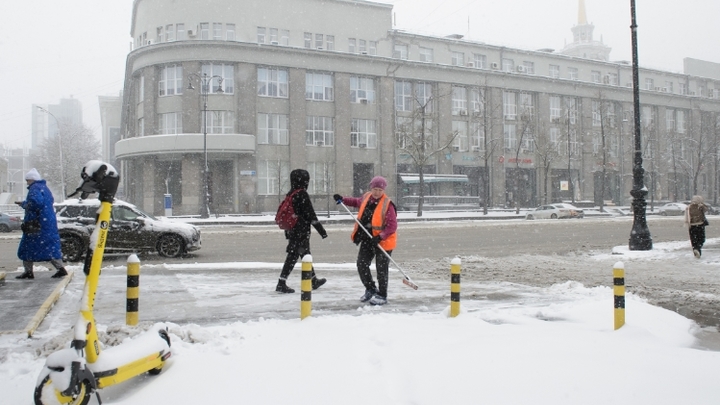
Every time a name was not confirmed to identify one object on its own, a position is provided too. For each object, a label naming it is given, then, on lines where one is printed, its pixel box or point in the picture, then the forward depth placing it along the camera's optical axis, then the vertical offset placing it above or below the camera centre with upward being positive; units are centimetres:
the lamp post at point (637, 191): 1545 +4
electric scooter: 359 -103
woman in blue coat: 894 -40
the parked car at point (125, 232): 1339 -77
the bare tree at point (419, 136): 4481 +504
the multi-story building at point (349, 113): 4512 +736
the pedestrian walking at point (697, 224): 1460 -82
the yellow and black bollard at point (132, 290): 539 -86
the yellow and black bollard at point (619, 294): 613 -109
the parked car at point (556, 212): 4428 -143
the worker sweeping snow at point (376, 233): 757 -49
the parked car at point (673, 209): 5278 -158
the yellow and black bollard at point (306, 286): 620 -97
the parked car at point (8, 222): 3003 -109
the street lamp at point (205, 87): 3864 +838
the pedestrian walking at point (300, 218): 816 -30
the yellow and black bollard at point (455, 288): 657 -107
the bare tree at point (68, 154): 6406 +567
